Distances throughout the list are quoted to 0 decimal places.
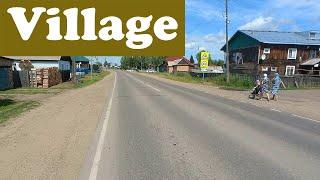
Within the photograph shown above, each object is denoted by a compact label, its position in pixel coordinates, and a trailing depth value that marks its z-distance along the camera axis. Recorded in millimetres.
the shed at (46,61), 29830
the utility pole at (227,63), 25004
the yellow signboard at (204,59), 31754
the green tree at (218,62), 94172
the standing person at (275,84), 13552
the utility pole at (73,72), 25713
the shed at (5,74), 19510
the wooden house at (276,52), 29848
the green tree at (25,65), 22239
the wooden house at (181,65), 64007
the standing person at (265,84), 13819
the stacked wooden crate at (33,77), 21758
